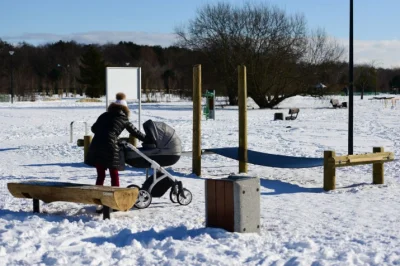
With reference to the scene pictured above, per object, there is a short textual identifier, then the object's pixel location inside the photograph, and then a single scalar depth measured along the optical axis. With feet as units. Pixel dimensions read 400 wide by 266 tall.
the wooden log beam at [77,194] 26.86
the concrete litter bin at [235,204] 24.77
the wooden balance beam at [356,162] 37.37
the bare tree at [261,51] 172.55
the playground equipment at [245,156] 39.32
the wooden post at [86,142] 49.52
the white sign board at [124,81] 58.49
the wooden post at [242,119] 43.62
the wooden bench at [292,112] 109.50
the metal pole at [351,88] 47.00
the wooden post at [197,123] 43.75
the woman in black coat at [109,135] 30.53
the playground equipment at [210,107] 109.19
